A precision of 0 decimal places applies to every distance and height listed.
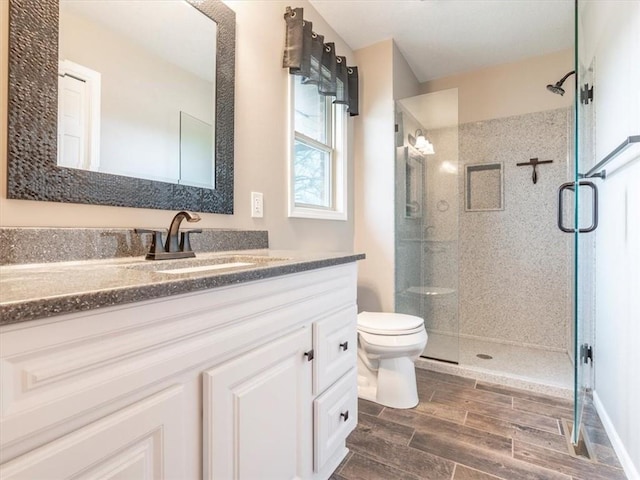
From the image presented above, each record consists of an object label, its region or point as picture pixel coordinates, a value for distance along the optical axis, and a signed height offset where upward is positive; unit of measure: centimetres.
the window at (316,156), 199 +60
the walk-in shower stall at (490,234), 256 +7
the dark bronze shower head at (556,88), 224 +106
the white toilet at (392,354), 181 -62
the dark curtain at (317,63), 181 +110
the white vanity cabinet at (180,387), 48 -29
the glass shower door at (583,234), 149 +5
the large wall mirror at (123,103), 90 +46
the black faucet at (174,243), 111 +0
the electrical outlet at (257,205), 164 +19
